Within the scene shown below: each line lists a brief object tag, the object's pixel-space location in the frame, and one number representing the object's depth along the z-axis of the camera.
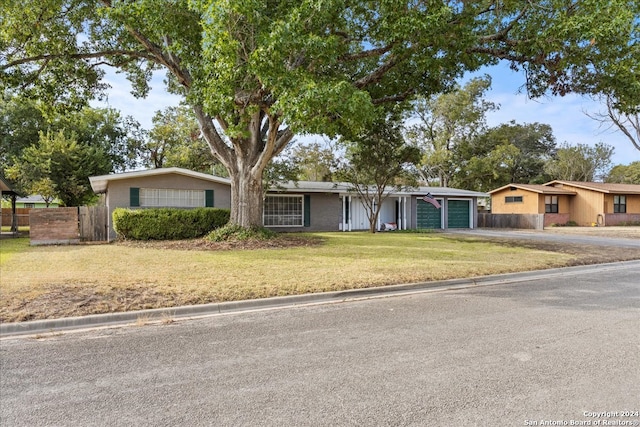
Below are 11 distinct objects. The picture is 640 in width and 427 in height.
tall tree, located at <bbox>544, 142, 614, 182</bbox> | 43.66
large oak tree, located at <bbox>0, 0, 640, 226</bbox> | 8.82
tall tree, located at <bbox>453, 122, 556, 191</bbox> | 36.53
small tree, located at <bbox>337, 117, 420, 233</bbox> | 17.58
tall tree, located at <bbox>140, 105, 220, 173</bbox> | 27.16
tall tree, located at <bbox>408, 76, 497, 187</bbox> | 36.34
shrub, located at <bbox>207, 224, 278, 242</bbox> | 13.39
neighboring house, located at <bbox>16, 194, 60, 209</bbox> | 37.83
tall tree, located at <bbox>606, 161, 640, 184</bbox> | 47.72
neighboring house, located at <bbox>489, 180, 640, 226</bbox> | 29.52
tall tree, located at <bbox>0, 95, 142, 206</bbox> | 21.02
